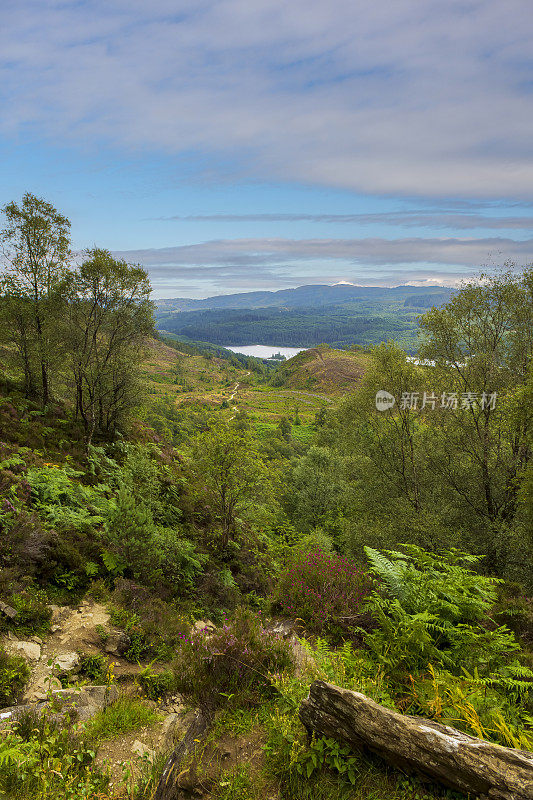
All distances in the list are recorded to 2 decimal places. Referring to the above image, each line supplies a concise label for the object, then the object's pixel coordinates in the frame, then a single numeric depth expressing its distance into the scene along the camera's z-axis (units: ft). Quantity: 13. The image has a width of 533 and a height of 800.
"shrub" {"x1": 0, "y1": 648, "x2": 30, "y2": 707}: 19.08
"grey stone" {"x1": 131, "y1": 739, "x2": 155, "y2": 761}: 16.76
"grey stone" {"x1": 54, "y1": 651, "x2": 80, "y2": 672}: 22.66
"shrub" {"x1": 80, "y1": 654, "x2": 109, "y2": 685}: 22.86
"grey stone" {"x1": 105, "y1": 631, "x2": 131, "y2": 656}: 26.00
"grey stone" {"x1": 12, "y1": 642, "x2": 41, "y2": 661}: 22.36
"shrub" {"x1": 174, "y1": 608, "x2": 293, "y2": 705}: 19.69
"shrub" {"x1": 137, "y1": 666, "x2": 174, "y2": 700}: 22.74
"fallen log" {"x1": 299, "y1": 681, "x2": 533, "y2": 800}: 10.79
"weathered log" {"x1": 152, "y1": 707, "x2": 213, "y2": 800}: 14.03
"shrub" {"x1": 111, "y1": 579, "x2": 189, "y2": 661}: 27.17
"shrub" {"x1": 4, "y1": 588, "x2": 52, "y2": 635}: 24.73
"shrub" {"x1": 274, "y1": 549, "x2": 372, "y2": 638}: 26.30
